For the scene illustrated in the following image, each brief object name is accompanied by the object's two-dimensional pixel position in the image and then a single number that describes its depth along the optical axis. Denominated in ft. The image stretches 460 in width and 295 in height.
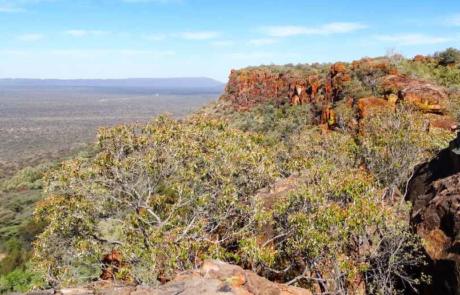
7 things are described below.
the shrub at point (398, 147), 84.43
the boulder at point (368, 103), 151.84
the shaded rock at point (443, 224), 51.21
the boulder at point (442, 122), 124.89
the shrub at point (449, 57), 221.25
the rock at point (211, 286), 43.14
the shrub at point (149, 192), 65.82
